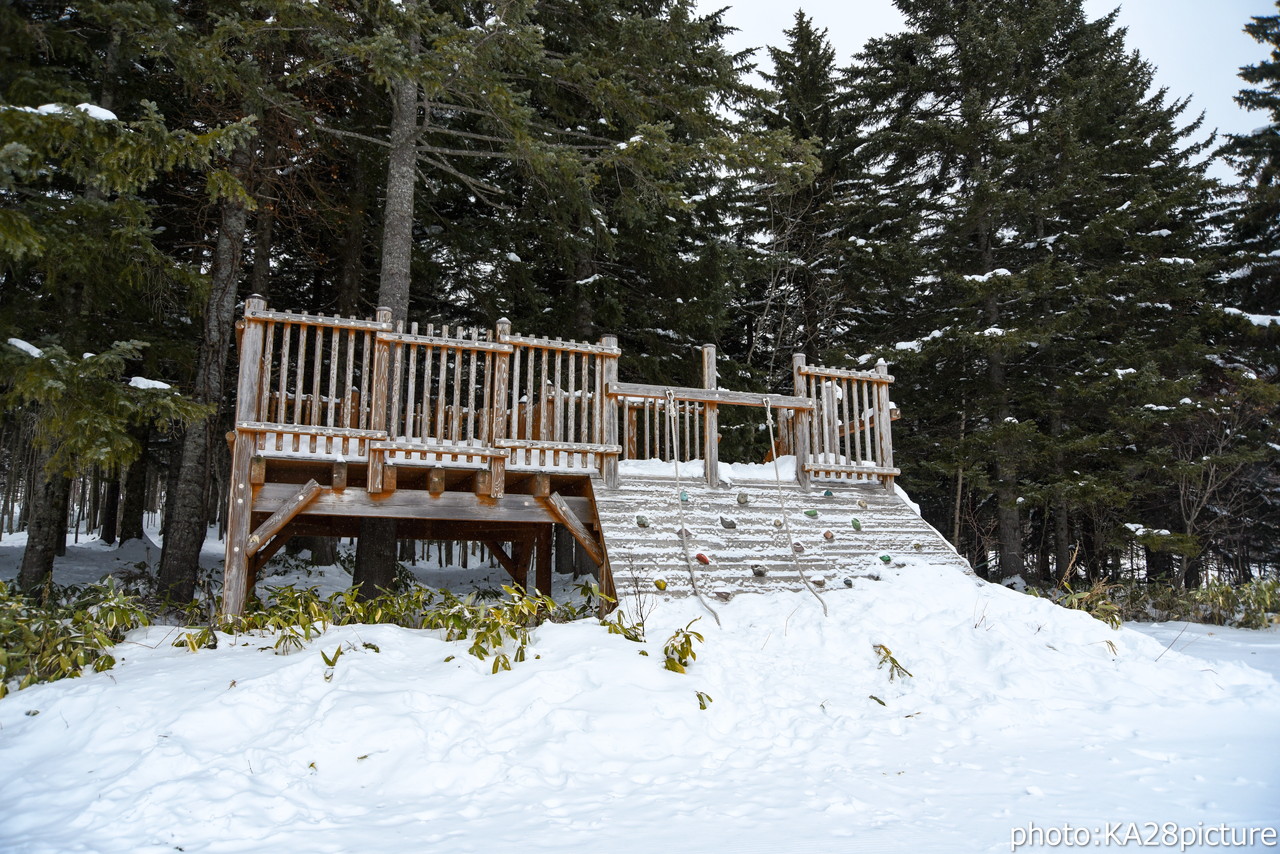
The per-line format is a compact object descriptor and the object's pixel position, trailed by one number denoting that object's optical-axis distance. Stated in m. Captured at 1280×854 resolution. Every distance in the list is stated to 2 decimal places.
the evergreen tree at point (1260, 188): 15.68
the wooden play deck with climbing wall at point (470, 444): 6.55
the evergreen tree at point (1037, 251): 13.72
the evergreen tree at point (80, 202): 5.72
